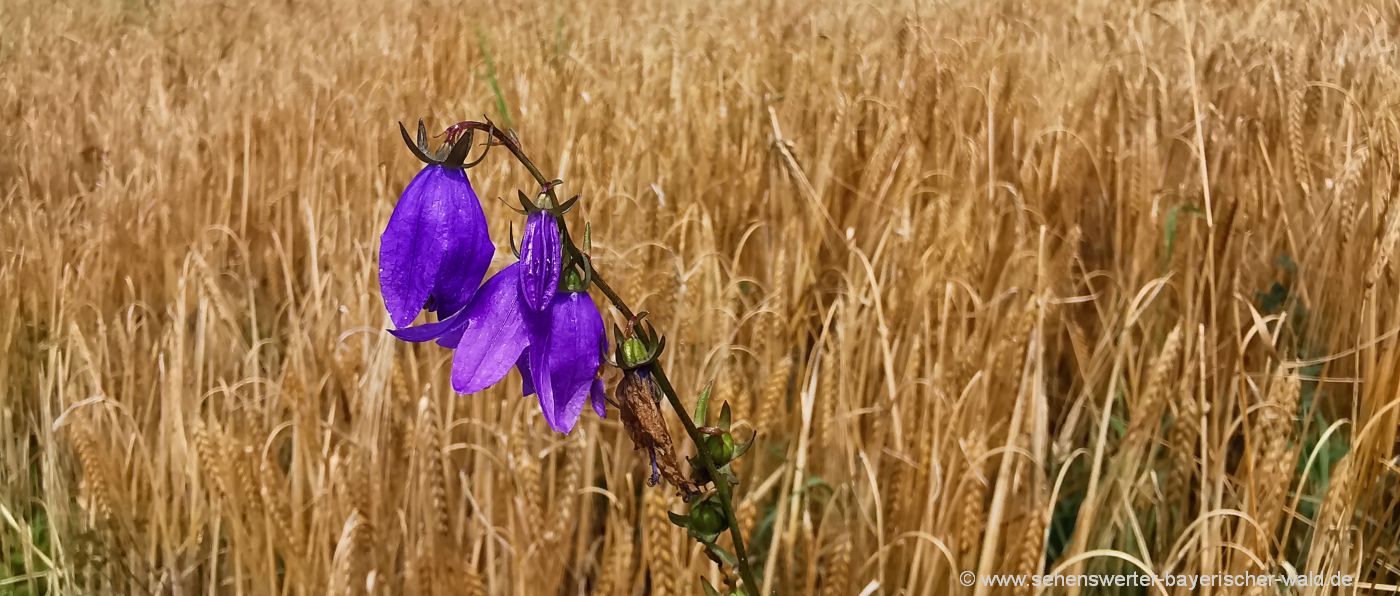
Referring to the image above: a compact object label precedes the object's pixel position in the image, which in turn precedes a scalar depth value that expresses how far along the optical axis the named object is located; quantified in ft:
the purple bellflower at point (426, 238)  1.10
